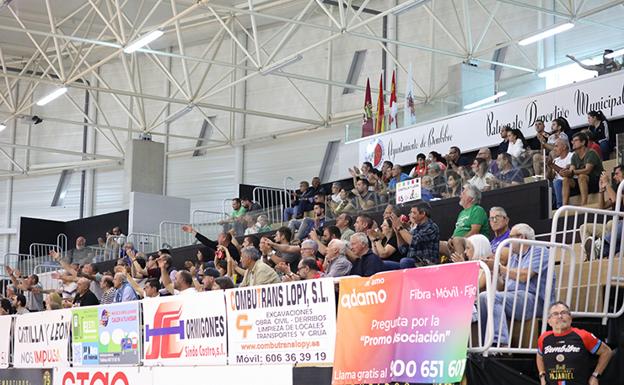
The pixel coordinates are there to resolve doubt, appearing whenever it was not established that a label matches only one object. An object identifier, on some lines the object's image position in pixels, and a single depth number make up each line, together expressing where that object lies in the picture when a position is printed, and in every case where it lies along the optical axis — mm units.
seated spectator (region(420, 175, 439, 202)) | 14883
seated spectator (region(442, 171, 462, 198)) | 14539
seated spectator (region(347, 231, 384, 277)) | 9250
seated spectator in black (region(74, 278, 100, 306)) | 13742
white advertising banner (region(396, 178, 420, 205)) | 15016
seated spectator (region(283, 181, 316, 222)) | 19391
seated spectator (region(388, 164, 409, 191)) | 16145
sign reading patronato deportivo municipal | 15719
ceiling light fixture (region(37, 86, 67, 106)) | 24531
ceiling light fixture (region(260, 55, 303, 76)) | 21969
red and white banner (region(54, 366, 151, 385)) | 10836
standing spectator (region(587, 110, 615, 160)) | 13945
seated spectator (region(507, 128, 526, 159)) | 14711
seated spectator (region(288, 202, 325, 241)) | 15930
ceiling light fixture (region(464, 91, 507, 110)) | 18250
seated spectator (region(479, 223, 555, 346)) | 7211
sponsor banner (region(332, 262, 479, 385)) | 6957
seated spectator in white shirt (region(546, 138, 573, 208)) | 12633
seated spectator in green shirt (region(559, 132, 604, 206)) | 12000
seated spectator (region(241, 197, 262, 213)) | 21145
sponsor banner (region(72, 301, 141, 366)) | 11062
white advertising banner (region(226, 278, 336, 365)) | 8281
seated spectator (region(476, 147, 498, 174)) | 14016
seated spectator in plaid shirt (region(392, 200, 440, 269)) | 10234
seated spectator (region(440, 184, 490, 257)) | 10633
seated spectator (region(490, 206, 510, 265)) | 8867
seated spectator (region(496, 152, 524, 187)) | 13656
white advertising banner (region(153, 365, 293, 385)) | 8727
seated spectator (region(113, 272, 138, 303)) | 13227
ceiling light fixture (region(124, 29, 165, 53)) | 20109
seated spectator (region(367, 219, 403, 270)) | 11016
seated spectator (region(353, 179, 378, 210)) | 16125
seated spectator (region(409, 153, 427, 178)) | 16177
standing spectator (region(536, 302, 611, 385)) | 6770
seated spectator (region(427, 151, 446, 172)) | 16000
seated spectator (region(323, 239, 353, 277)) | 9180
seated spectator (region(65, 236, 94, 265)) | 24256
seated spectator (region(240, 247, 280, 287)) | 10469
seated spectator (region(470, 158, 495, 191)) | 13977
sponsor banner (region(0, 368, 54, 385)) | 12609
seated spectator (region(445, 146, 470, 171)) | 15477
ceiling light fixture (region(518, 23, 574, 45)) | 19620
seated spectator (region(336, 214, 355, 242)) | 13078
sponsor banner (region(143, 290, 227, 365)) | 9703
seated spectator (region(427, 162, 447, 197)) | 14750
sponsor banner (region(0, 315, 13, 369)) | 13602
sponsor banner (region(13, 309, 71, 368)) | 12289
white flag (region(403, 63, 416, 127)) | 19906
